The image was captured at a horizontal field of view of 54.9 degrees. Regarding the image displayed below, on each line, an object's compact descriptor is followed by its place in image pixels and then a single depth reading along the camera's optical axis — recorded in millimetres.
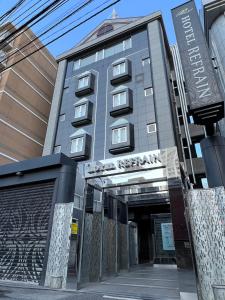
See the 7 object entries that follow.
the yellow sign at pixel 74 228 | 10504
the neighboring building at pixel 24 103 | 18123
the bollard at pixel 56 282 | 6641
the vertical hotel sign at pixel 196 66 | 4922
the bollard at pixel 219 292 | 4088
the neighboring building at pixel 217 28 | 18422
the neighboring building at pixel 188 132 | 18734
